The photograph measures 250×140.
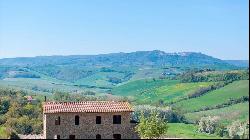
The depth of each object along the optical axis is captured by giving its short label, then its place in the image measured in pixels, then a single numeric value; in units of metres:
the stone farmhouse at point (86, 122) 55.16
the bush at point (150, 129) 58.31
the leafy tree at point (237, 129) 78.72
